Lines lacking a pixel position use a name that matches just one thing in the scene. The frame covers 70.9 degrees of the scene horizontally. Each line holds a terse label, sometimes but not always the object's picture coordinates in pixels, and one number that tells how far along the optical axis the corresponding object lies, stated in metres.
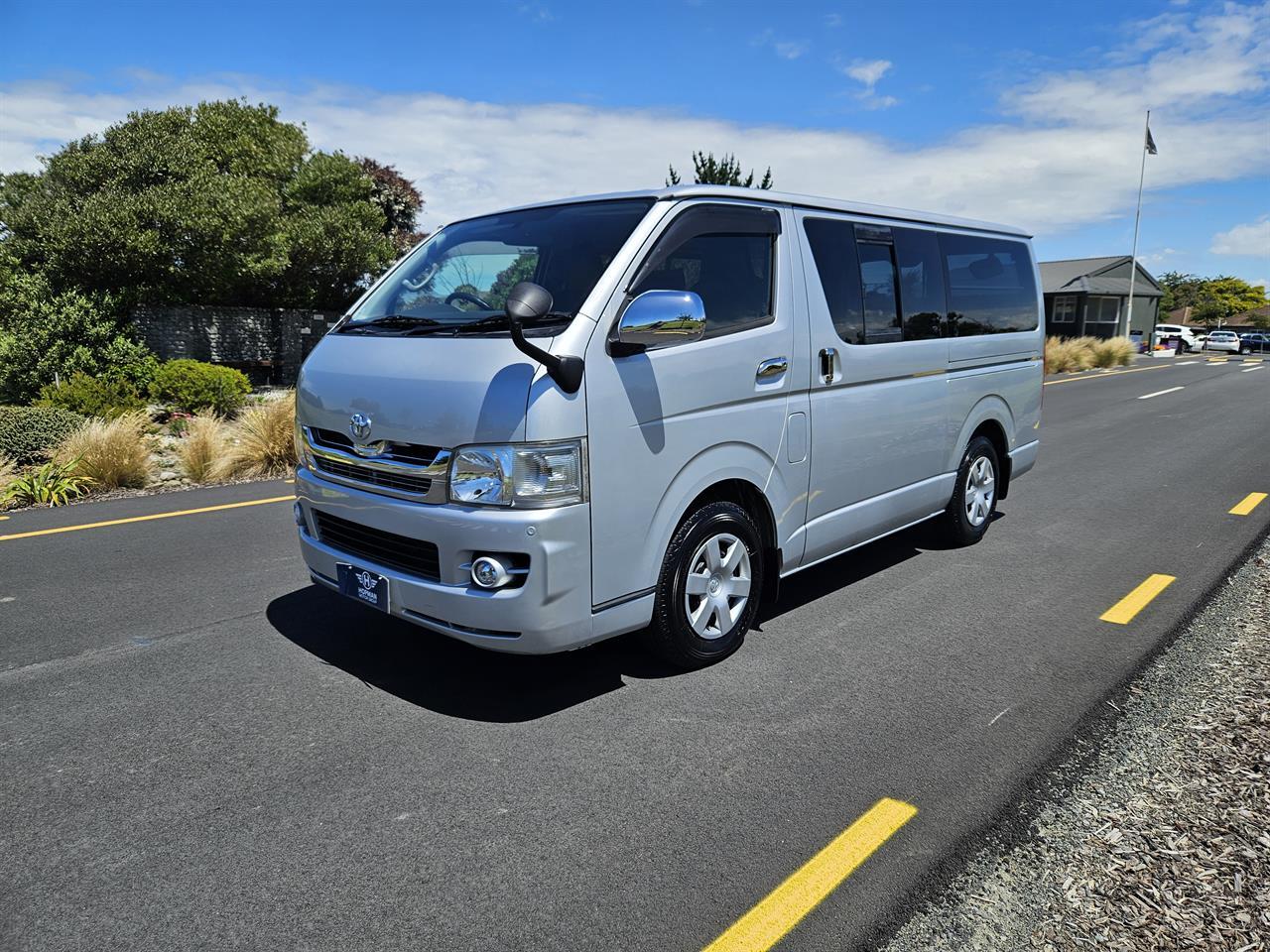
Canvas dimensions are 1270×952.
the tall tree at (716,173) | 37.16
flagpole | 41.17
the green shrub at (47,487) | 7.94
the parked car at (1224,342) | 52.06
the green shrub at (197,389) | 14.52
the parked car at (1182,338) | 50.25
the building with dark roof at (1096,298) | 52.54
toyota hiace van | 3.44
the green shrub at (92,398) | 12.29
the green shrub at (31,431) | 9.06
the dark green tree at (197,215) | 17.86
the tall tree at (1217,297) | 89.00
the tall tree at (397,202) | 32.16
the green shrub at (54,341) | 16.42
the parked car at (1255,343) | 57.44
